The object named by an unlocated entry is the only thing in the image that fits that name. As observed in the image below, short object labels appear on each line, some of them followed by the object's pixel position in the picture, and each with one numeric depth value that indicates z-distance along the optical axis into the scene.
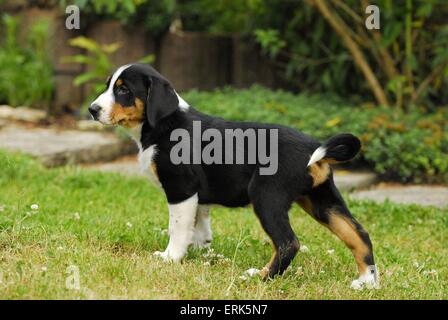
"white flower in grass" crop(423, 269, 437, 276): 8.93
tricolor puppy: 7.96
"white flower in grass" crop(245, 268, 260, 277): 7.95
